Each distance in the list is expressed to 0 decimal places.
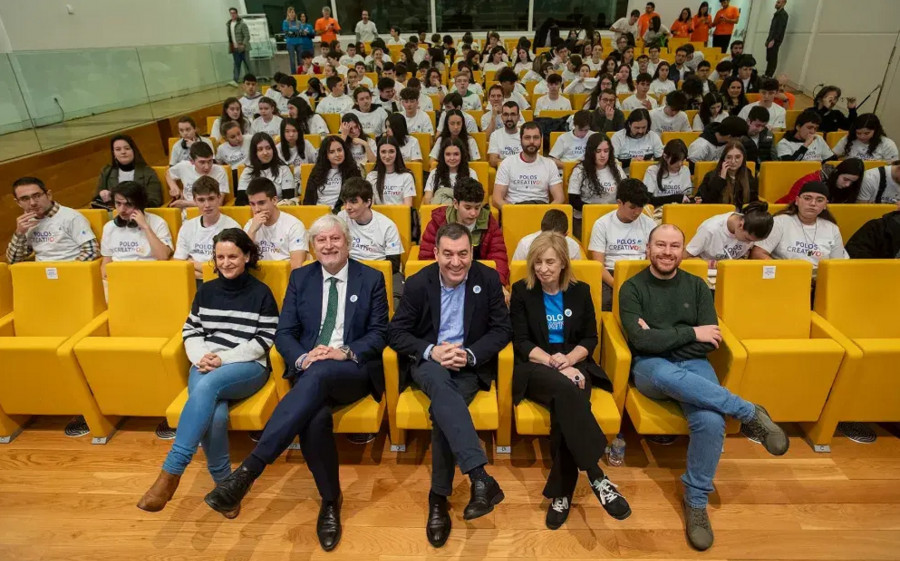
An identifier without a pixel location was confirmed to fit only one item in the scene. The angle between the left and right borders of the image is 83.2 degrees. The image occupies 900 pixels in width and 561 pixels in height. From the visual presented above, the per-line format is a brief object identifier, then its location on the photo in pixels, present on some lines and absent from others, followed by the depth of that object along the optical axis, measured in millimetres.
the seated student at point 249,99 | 6539
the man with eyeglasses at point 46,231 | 3115
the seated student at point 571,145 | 4590
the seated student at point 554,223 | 2625
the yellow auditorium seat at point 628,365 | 2195
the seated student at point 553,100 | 5922
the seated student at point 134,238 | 3121
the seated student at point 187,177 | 4185
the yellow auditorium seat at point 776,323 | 2330
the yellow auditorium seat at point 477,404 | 2186
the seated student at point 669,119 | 5328
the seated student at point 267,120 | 5520
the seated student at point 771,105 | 5039
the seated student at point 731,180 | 3613
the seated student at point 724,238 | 2801
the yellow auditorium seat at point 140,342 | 2402
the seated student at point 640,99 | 5793
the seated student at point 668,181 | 3857
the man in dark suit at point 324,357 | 1985
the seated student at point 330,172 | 3955
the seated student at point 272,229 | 3006
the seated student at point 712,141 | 4387
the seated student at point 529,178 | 3949
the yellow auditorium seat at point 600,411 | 2139
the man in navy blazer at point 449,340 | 2045
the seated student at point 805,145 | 4488
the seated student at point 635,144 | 4620
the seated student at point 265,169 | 4195
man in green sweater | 2064
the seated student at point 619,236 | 3031
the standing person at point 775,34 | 8367
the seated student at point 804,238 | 2906
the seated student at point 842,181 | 3455
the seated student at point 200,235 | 3092
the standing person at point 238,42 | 9461
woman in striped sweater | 2146
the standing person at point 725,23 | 9516
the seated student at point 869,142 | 4367
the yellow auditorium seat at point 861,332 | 2320
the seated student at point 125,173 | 4086
